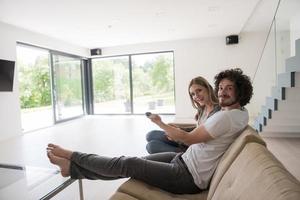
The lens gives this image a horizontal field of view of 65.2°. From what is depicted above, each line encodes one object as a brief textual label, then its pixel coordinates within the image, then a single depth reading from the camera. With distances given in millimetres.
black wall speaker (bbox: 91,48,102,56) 8420
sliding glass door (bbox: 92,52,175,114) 8117
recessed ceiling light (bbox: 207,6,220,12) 4652
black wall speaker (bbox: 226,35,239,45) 7117
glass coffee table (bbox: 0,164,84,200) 1697
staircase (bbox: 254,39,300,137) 2898
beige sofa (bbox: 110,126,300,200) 794
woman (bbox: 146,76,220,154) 1957
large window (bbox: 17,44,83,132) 6113
